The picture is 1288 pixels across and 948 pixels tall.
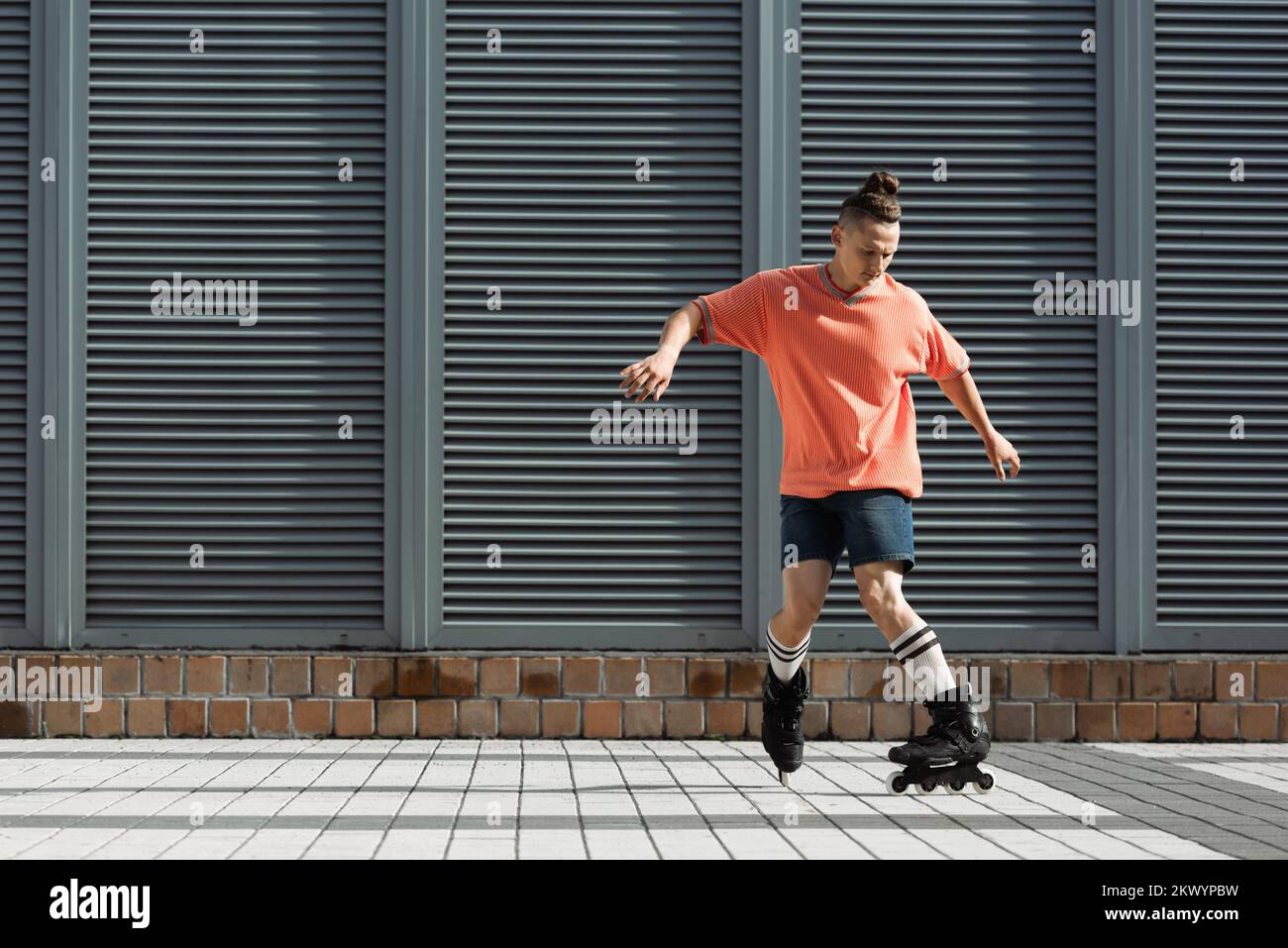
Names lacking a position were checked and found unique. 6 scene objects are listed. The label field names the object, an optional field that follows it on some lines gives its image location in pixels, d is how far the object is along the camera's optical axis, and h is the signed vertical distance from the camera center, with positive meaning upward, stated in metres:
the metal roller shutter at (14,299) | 7.46 +0.75
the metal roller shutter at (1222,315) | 7.58 +0.73
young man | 5.20 +0.10
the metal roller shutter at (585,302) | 7.47 +0.76
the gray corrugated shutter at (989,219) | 7.55 +1.22
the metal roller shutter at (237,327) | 7.46 +0.63
